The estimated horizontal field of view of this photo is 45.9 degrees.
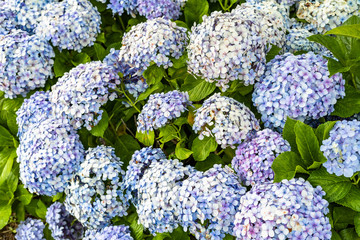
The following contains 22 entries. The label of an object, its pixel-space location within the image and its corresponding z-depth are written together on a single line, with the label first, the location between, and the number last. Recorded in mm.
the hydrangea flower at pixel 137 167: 2381
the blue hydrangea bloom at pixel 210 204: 1960
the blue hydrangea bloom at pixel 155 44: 2398
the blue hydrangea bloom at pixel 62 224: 3045
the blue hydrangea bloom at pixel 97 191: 2451
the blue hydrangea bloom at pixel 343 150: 1786
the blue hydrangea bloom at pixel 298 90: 2123
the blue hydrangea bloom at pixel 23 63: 2814
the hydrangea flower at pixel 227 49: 2168
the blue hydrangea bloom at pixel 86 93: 2453
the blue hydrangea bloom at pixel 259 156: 2043
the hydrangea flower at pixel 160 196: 2135
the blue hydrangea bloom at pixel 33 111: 2787
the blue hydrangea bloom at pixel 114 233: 2426
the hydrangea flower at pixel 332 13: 2672
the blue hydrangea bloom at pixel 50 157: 2486
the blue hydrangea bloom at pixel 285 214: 1745
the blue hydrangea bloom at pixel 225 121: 2146
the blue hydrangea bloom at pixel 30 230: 3271
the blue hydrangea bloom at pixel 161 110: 2258
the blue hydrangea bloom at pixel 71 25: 2859
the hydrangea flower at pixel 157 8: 2922
